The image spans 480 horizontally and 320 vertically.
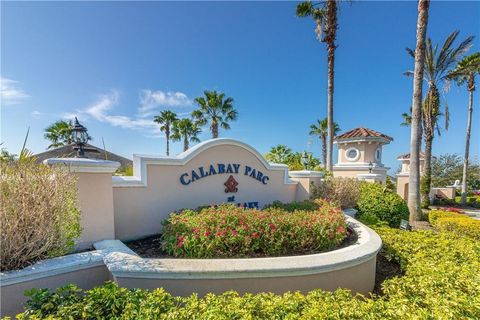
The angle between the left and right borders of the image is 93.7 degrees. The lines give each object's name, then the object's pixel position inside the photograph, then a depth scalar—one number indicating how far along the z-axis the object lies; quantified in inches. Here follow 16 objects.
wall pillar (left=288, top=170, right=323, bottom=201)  365.7
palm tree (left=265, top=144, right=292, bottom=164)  676.4
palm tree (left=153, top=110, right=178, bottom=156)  1346.7
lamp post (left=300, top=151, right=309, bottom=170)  418.0
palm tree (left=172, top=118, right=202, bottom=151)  1264.8
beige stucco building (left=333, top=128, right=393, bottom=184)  655.8
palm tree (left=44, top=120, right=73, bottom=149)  931.7
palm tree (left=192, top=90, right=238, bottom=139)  1011.9
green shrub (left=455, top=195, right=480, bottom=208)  836.7
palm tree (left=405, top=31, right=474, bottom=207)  570.8
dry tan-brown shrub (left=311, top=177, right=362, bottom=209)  377.7
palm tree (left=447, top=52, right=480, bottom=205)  829.8
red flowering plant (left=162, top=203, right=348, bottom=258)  163.9
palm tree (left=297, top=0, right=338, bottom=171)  541.0
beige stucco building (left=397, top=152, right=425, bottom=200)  753.6
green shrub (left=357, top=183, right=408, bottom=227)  350.3
